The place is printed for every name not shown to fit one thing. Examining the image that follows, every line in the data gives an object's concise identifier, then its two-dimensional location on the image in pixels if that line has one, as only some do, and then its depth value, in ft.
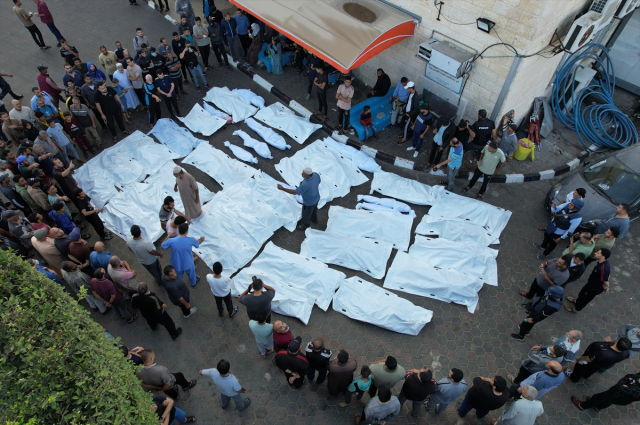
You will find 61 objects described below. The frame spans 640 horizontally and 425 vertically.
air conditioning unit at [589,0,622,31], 29.76
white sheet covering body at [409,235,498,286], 27.04
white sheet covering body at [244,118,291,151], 35.45
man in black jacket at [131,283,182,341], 20.82
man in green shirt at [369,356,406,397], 18.17
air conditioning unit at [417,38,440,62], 32.35
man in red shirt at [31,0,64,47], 42.65
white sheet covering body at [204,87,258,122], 38.24
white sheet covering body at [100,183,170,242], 29.12
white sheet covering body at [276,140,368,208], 32.12
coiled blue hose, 35.12
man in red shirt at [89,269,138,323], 21.66
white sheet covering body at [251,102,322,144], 36.24
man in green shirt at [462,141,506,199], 28.66
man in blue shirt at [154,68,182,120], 34.45
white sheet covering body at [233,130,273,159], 34.83
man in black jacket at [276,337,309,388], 18.47
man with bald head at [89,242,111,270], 23.00
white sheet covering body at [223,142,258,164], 34.17
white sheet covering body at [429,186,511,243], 29.81
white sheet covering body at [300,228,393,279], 27.09
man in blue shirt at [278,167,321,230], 26.53
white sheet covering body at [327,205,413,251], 28.58
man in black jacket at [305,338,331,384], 18.76
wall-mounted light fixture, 28.43
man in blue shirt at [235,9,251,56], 41.75
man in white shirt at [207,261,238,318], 21.42
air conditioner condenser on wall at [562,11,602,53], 28.99
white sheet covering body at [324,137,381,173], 33.86
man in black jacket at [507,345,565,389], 18.93
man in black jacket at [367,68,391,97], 36.81
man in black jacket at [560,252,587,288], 22.84
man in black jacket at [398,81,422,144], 33.50
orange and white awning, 31.81
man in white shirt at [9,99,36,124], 31.01
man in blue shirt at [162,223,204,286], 23.48
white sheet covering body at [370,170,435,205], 31.32
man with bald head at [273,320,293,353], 19.39
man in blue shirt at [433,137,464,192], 29.57
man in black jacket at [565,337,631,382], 19.56
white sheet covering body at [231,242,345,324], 24.98
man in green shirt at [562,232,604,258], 23.65
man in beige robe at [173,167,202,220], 26.12
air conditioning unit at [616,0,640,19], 33.69
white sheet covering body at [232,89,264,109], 39.19
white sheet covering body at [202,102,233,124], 37.73
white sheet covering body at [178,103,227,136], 36.68
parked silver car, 27.91
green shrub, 12.78
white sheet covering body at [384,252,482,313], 25.71
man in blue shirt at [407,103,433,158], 32.04
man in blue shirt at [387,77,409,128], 34.17
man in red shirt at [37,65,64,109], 34.76
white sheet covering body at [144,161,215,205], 30.73
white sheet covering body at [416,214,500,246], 28.78
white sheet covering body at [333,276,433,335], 24.17
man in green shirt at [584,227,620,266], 23.50
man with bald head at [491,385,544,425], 17.22
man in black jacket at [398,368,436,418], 17.85
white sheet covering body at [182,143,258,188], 32.55
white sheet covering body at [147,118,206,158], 34.96
